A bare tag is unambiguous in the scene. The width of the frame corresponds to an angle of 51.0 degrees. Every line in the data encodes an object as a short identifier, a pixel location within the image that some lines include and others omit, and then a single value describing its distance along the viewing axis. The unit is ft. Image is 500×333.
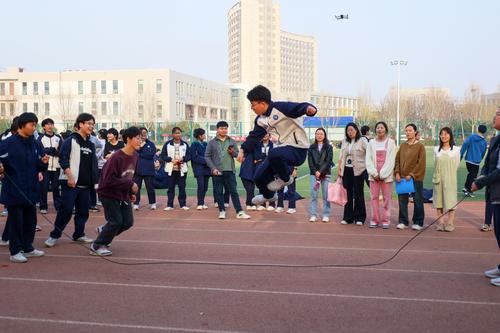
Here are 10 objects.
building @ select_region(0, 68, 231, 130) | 262.67
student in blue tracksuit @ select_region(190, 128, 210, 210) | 43.37
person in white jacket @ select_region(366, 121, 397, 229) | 34.73
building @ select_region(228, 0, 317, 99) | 477.77
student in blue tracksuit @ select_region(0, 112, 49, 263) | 24.49
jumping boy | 22.89
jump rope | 24.00
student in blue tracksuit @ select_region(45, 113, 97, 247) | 27.61
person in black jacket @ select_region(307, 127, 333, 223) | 36.99
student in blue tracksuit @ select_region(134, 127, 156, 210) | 43.14
